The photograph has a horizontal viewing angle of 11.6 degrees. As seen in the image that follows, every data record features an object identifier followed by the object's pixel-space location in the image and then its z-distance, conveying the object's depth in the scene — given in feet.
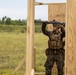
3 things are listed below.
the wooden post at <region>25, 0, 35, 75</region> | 21.21
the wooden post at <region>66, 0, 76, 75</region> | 11.37
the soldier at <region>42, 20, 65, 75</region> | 27.81
